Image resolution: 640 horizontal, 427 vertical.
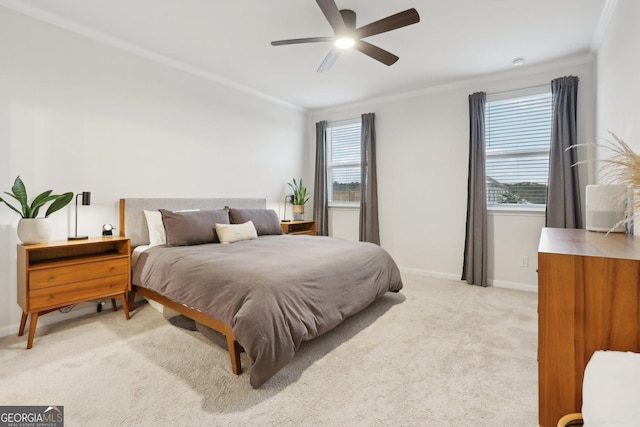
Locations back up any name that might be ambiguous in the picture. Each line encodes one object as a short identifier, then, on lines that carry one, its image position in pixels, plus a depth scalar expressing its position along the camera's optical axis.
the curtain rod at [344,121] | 5.08
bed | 1.84
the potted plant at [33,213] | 2.34
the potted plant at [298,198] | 5.00
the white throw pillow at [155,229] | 3.21
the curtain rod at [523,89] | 3.57
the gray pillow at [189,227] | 3.05
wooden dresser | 1.06
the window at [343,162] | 5.17
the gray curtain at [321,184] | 5.27
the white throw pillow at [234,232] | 3.30
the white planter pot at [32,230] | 2.37
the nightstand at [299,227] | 4.62
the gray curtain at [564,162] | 3.31
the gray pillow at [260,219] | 3.76
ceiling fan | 2.12
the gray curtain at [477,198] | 3.83
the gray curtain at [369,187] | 4.73
